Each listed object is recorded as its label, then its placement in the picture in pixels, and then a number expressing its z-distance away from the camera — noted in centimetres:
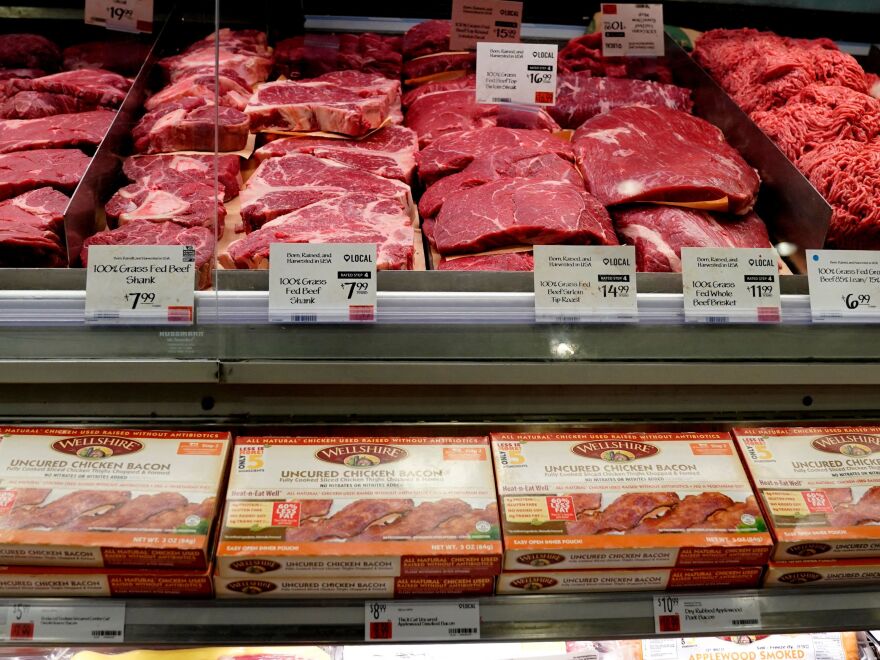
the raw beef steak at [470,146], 191
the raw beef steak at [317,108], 201
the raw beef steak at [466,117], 209
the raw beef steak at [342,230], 153
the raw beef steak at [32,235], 154
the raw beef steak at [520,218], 160
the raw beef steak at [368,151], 192
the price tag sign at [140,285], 127
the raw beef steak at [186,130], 197
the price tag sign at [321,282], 130
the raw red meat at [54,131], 193
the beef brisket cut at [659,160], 175
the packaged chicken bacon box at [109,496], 124
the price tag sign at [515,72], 190
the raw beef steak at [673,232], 162
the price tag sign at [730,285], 138
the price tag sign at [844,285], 141
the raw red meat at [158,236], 152
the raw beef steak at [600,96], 224
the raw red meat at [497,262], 157
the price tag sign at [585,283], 135
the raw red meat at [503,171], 180
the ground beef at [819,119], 196
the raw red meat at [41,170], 174
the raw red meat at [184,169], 184
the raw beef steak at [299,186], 170
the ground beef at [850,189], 172
